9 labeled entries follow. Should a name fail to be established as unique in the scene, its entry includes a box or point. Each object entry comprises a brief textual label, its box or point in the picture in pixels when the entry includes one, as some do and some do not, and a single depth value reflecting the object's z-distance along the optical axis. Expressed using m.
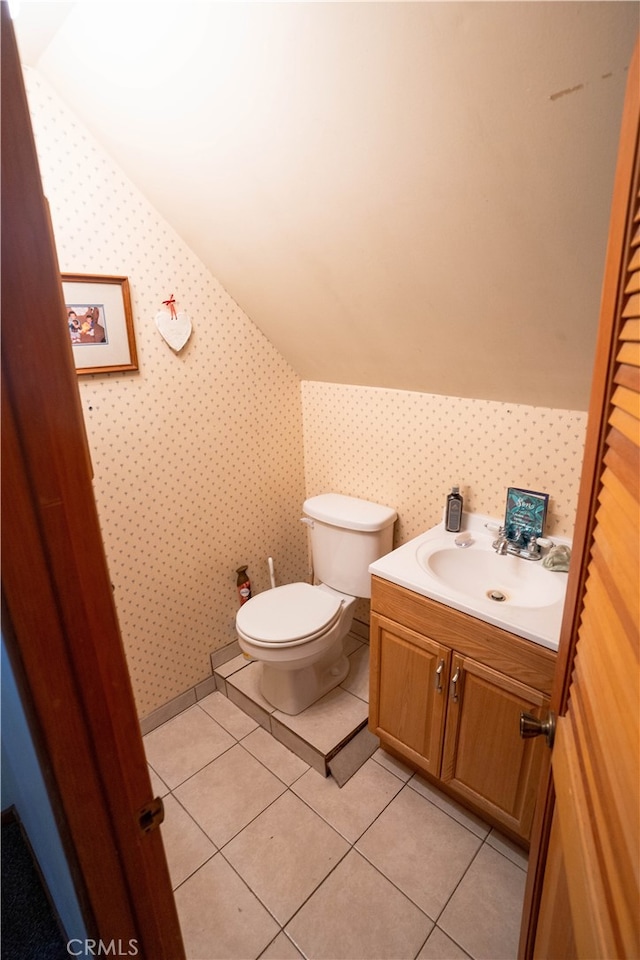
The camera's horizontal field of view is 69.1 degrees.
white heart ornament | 1.76
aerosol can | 2.24
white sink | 1.53
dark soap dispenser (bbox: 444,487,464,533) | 1.77
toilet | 1.82
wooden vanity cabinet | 1.30
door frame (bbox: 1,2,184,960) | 0.42
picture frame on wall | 1.54
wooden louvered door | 0.48
